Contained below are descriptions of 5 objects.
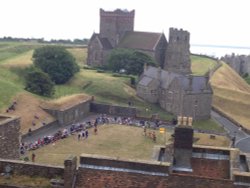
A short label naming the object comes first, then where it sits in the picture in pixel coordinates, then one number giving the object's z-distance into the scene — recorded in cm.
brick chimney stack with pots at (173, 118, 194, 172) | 1703
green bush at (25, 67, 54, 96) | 6888
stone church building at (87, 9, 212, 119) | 7081
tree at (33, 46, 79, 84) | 8150
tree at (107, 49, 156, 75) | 8944
